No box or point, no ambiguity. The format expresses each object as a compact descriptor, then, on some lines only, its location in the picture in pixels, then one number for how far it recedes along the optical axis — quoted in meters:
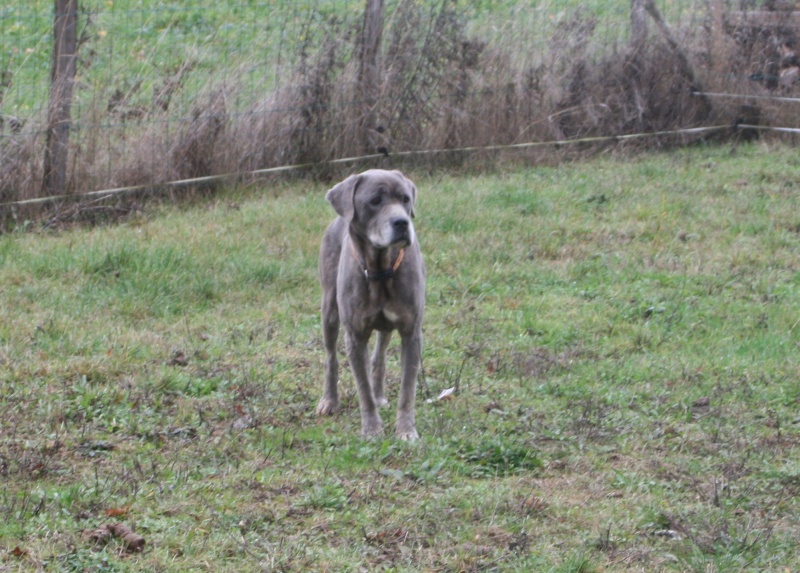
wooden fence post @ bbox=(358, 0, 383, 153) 22.75
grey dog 10.96
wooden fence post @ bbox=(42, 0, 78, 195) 19.03
